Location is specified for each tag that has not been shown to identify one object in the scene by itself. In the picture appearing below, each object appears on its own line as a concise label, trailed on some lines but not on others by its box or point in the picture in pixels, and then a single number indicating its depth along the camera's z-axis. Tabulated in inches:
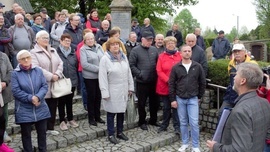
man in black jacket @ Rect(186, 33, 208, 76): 260.4
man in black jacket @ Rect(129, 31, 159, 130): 261.7
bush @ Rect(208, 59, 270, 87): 282.6
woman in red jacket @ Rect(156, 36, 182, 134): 254.2
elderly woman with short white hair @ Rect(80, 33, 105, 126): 254.8
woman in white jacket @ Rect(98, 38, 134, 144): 234.8
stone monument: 468.1
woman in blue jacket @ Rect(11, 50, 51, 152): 198.8
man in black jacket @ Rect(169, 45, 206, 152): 233.9
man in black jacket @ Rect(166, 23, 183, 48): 499.8
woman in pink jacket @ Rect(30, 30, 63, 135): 226.2
